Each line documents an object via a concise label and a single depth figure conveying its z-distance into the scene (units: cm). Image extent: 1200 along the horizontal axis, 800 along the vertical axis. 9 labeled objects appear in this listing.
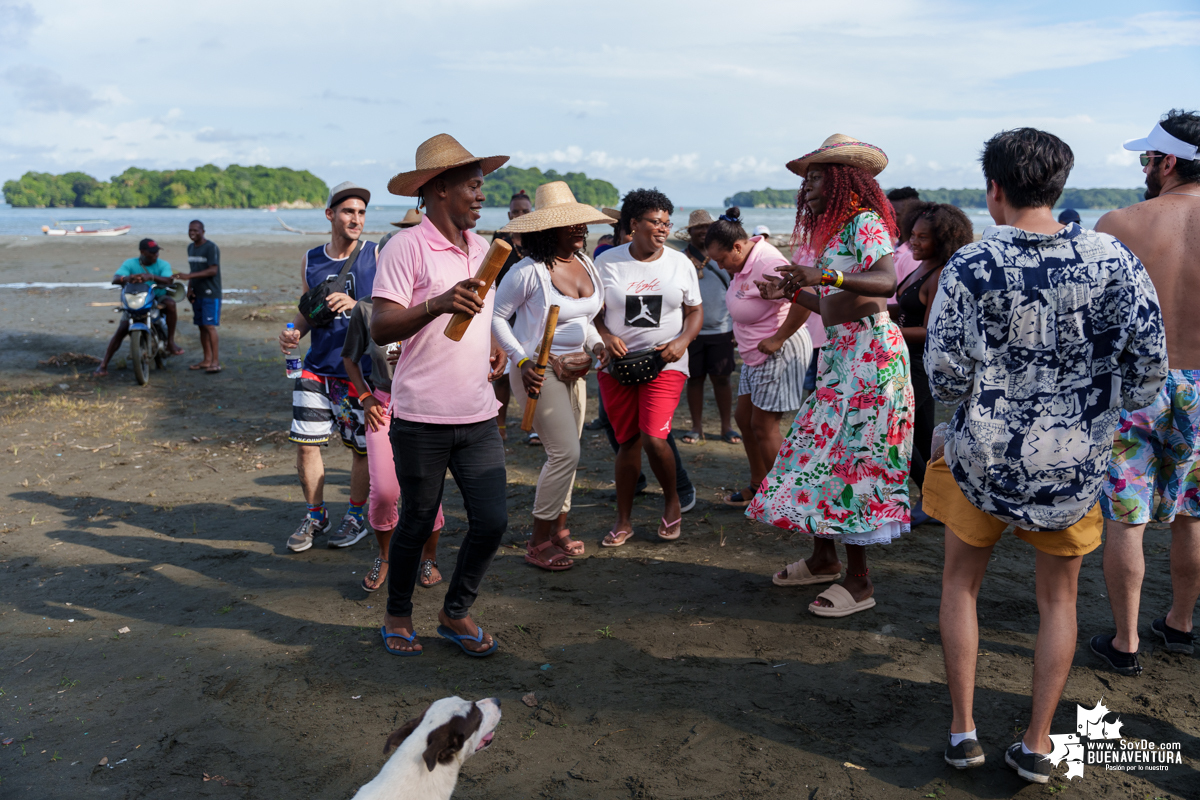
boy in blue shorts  1098
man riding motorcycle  1070
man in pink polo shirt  356
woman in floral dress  406
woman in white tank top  481
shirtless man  355
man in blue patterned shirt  259
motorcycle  1020
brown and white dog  247
